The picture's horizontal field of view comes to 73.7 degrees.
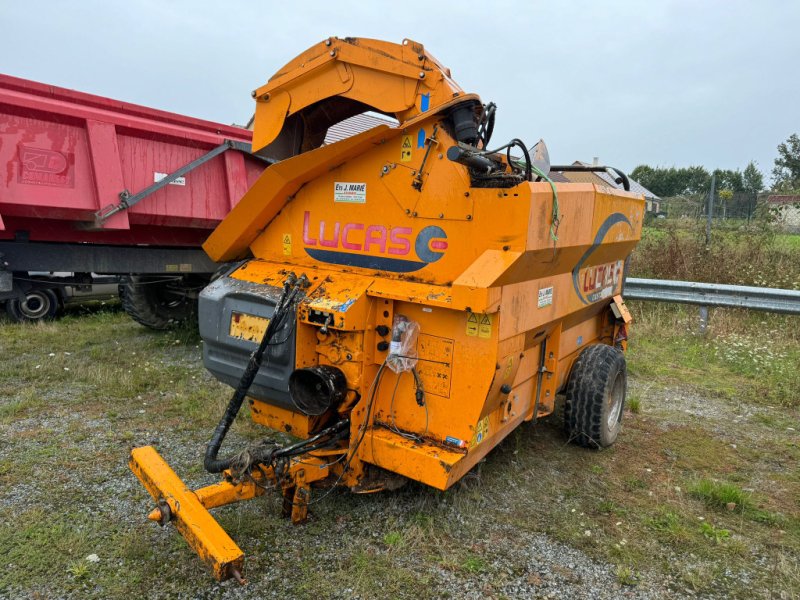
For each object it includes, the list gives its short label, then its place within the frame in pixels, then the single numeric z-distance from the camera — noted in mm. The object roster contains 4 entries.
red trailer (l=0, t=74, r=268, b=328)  4344
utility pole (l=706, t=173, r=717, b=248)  8398
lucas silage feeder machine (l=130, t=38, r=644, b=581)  2656
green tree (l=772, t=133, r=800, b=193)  9406
